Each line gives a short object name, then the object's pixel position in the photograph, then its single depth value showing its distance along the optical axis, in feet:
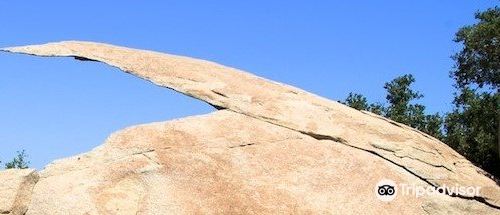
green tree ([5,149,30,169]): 117.91
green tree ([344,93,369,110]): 109.19
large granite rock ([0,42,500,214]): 32.99
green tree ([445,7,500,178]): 79.61
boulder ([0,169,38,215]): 33.53
